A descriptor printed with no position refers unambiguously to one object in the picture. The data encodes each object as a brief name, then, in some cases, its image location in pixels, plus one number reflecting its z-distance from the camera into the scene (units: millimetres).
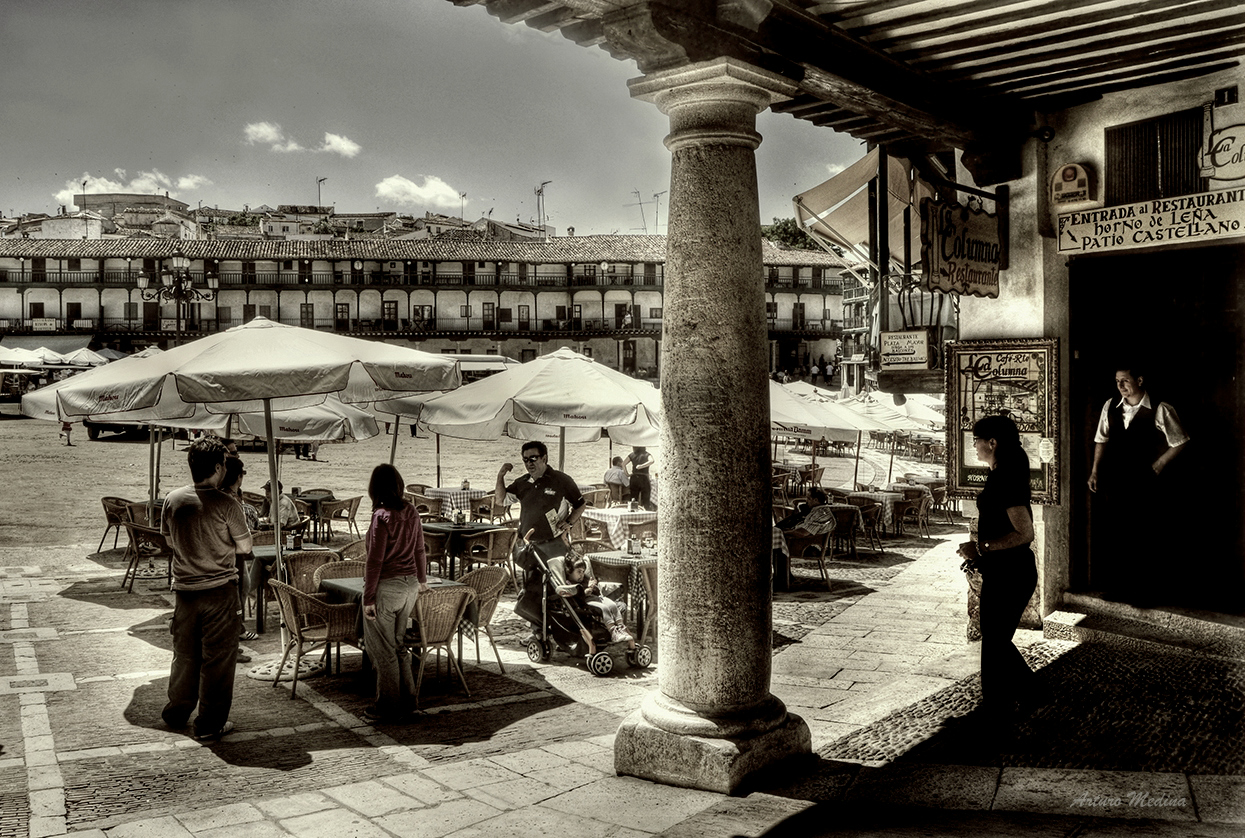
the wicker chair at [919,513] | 14391
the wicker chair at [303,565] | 7562
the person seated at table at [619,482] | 14211
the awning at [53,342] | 58844
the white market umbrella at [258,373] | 6977
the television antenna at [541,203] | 73750
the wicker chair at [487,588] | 6812
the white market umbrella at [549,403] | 9516
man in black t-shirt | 7699
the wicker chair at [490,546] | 9703
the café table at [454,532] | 9734
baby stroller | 7102
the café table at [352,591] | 6555
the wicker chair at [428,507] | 12500
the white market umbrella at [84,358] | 37475
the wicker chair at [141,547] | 9305
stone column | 4328
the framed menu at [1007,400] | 6590
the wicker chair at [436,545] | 9719
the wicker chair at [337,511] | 12594
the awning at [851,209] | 8086
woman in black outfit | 4730
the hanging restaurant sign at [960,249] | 6074
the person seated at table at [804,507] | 10477
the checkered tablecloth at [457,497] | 12555
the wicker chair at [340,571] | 7031
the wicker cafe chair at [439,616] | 6258
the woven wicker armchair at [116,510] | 10943
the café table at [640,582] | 7727
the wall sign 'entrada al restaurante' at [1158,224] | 5773
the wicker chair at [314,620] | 6332
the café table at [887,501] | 13866
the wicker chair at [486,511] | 12344
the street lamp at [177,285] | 26047
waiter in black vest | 6707
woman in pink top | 5797
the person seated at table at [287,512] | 10477
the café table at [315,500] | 12375
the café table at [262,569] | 8055
